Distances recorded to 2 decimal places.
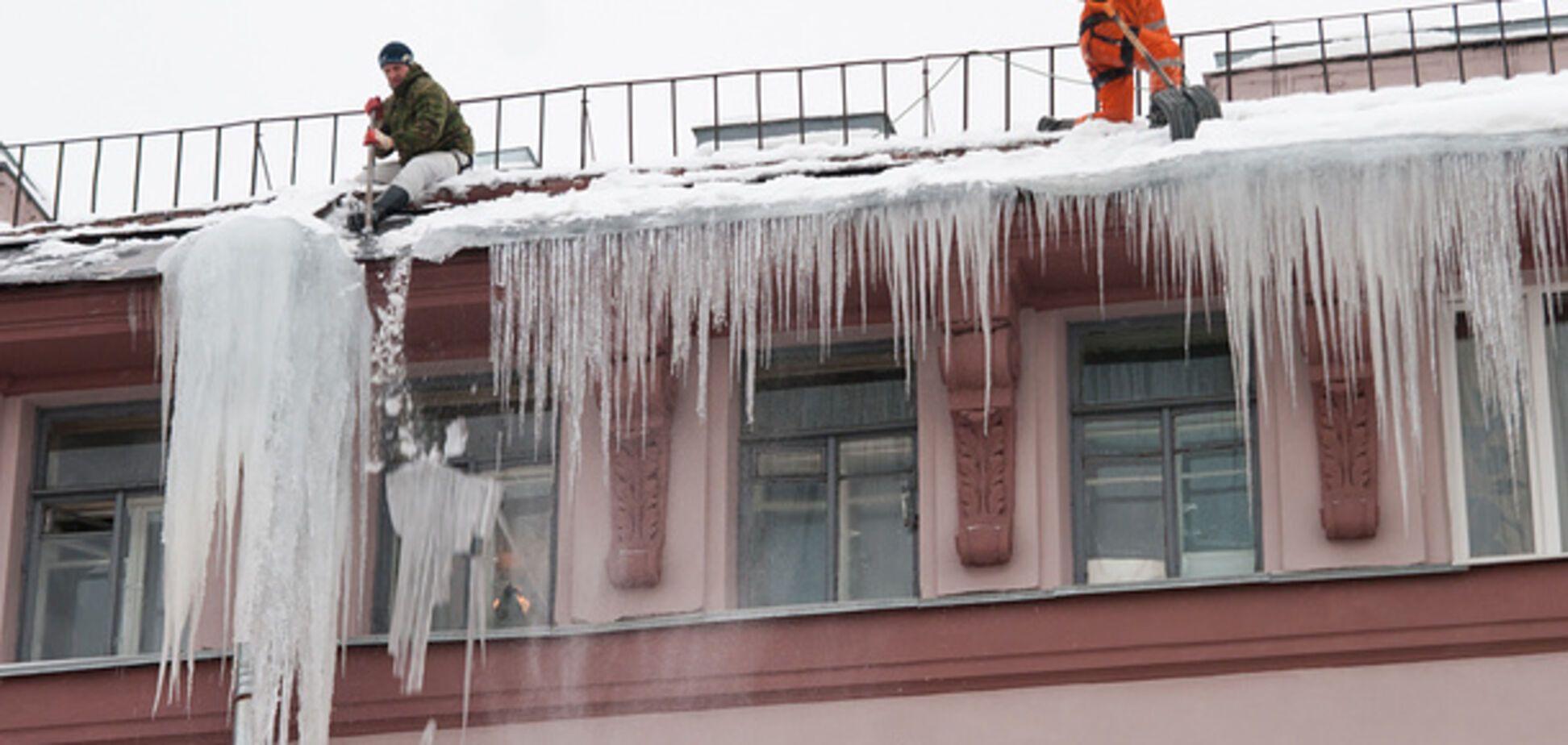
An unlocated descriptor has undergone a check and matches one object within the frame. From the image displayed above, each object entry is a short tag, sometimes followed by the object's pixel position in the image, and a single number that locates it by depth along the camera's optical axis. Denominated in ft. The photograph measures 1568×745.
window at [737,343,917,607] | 52.65
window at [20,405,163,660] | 55.26
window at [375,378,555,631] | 53.52
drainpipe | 51.37
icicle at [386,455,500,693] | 53.62
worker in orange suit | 53.98
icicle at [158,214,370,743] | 52.11
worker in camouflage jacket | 54.85
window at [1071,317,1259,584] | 51.57
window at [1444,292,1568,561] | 50.14
